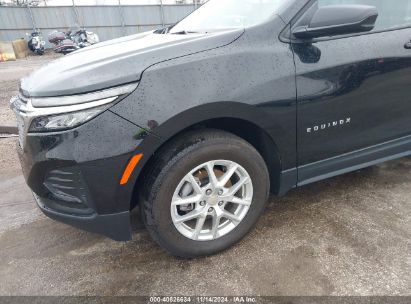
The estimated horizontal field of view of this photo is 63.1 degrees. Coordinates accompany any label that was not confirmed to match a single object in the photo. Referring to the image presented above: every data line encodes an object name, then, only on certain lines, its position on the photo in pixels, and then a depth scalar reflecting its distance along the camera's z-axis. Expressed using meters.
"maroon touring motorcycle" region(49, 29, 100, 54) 12.51
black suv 1.68
